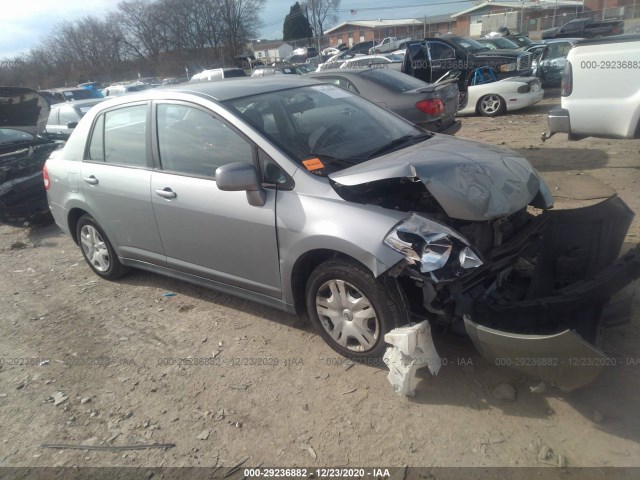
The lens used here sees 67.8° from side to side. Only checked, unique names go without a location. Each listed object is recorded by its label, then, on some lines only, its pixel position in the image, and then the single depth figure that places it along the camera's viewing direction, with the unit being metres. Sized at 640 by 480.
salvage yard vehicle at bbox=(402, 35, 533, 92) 12.19
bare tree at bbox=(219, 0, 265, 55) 57.31
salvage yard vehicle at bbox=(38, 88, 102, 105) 22.28
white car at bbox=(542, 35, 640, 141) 5.41
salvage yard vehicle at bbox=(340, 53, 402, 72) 17.95
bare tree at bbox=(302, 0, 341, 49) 66.12
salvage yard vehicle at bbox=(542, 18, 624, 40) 22.00
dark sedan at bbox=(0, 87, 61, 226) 6.70
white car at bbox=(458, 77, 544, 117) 11.05
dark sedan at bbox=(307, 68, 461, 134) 6.98
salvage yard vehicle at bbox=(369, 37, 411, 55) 29.78
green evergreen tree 63.19
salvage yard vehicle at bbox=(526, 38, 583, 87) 13.95
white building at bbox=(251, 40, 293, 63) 48.78
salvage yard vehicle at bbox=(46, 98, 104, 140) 12.09
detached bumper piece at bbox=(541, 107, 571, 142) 6.00
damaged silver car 2.65
